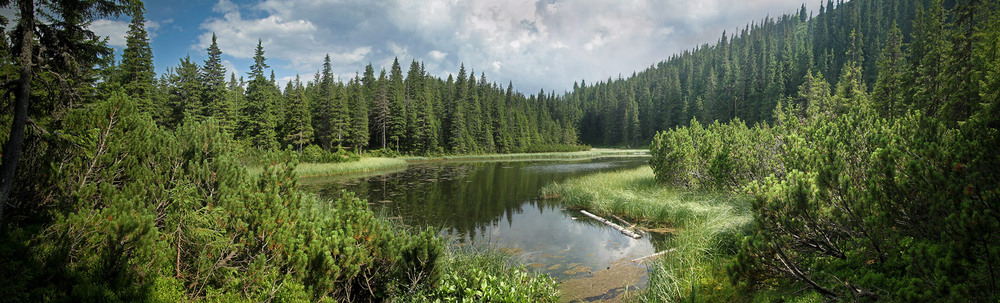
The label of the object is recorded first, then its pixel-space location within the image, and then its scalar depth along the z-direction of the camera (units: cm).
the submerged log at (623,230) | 1144
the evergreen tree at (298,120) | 4325
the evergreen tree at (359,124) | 5050
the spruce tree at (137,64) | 2915
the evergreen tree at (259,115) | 4122
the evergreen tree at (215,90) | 3866
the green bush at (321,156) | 3800
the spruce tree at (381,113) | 5688
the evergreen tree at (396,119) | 5822
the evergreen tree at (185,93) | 3716
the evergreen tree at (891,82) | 2615
